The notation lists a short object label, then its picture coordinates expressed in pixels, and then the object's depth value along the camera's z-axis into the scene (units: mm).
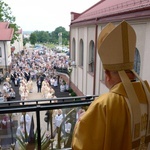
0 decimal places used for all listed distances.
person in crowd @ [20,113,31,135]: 2853
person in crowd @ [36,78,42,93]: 19750
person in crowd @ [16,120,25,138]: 3113
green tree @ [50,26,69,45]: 102450
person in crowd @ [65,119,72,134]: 3252
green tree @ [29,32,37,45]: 95562
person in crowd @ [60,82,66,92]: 20094
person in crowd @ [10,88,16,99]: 16766
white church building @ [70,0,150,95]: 8094
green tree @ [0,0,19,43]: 29166
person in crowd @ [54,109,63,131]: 3086
